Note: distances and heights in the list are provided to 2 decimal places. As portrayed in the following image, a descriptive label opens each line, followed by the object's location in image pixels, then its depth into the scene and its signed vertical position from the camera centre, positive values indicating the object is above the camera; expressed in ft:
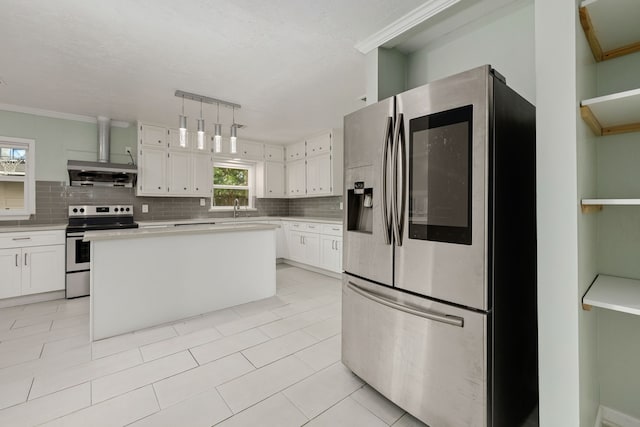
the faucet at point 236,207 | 19.43 +0.47
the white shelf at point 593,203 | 3.62 +0.14
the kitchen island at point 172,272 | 8.66 -2.01
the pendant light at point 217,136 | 10.28 +2.75
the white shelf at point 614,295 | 3.73 -1.15
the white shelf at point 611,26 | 3.92 +2.78
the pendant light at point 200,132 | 10.17 +2.84
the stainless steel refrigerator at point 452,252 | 4.33 -0.65
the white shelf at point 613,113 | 3.74 +1.47
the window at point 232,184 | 19.07 +2.03
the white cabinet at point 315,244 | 15.35 -1.71
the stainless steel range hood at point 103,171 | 13.44 +2.02
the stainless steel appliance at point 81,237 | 12.32 -0.98
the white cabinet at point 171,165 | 15.08 +2.70
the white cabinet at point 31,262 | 11.23 -1.93
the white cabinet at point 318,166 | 17.13 +3.00
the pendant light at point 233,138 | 10.92 +2.84
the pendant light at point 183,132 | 9.66 +2.74
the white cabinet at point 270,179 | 19.90 +2.40
